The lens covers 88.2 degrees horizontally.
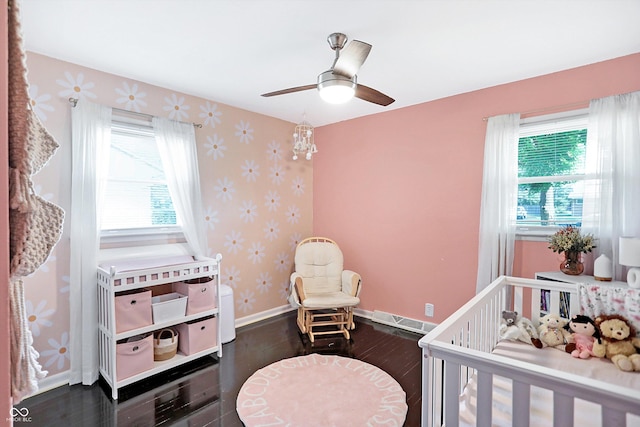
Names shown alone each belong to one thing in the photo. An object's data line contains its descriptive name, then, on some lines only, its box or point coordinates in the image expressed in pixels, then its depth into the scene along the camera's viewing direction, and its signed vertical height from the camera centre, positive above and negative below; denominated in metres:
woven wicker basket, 2.57 -1.08
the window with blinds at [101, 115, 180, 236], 2.68 +0.18
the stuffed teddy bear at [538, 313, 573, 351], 1.99 -0.74
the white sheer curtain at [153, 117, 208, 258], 2.87 +0.30
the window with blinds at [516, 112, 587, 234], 2.55 +0.32
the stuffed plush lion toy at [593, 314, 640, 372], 1.74 -0.71
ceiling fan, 1.75 +0.77
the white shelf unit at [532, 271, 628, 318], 2.17 -0.59
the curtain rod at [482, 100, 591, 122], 2.46 +0.80
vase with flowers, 2.31 -0.25
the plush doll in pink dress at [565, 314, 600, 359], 1.86 -0.73
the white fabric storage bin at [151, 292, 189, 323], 2.51 -0.78
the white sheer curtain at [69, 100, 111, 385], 2.40 -0.24
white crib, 0.99 -0.62
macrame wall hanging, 0.62 +0.00
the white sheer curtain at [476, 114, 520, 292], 2.73 +0.10
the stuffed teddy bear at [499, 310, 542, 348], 2.04 -0.75
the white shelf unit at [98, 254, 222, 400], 2.27 -0.74
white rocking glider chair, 3.21 -0.83
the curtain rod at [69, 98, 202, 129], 2.41 +0.78
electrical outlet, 3.31 -1.00
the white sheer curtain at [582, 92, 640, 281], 2.22 +0.27
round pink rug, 2.01 -1.27
